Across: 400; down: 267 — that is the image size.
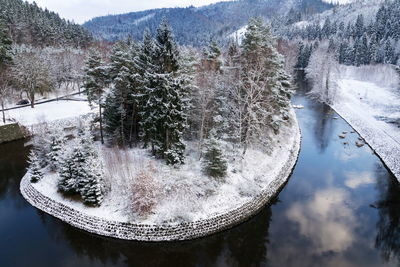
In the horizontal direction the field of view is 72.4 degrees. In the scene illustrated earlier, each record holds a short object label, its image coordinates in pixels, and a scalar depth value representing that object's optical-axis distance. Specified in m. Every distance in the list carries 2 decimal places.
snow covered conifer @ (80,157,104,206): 22.28
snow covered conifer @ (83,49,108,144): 31.30
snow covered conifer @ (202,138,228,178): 24.05
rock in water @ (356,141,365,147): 38.93
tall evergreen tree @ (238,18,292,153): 29.17
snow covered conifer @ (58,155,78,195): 23.75
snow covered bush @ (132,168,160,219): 20.81
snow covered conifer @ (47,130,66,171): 26.81
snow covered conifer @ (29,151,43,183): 26.53
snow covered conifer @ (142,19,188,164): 22.88
